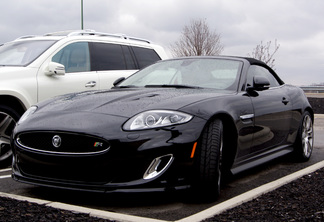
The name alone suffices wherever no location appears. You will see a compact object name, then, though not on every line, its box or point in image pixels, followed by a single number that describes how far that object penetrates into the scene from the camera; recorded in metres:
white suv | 6.28
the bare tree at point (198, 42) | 44.91
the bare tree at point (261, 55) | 42.21
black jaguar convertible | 3.99
